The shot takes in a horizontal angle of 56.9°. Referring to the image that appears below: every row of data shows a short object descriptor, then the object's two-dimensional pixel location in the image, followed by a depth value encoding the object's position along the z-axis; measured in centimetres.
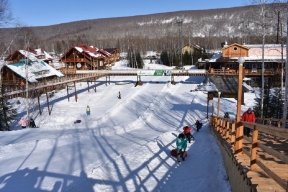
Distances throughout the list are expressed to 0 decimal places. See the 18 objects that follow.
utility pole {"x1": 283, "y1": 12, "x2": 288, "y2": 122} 1314
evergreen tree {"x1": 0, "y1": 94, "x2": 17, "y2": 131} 2024
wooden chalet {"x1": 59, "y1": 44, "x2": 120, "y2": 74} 5419
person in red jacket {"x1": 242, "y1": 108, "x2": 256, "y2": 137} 991
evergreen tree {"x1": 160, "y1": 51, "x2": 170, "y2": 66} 6631
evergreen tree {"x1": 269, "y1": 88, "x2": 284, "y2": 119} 1884
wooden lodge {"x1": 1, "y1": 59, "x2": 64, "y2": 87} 3322
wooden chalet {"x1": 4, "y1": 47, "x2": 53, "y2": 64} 5059
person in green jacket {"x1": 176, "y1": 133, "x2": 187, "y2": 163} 952
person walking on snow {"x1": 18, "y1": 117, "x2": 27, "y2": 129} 1772
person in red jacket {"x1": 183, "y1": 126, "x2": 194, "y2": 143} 1208
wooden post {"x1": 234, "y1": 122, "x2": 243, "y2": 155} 571
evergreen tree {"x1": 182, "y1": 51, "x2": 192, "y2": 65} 6506
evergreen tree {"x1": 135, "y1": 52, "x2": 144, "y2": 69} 6278
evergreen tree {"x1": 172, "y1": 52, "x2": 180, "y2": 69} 6179
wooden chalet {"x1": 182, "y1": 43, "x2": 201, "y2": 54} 6912
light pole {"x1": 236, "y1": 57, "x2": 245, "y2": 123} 618
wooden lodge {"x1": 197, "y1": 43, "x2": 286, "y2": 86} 3533
